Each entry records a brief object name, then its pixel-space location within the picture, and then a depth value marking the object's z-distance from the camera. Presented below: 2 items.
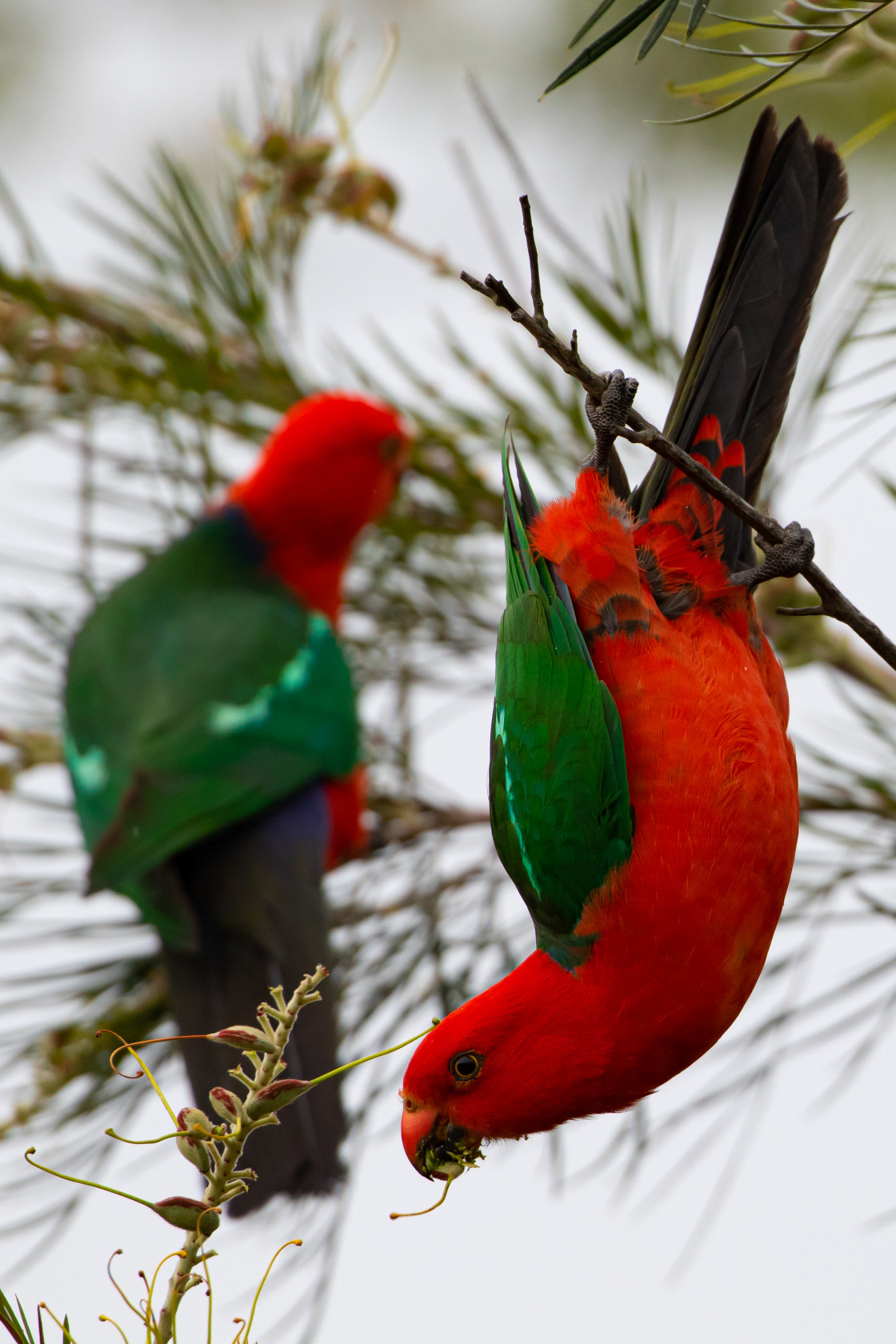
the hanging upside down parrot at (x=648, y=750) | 6.25
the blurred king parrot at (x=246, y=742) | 6.49
